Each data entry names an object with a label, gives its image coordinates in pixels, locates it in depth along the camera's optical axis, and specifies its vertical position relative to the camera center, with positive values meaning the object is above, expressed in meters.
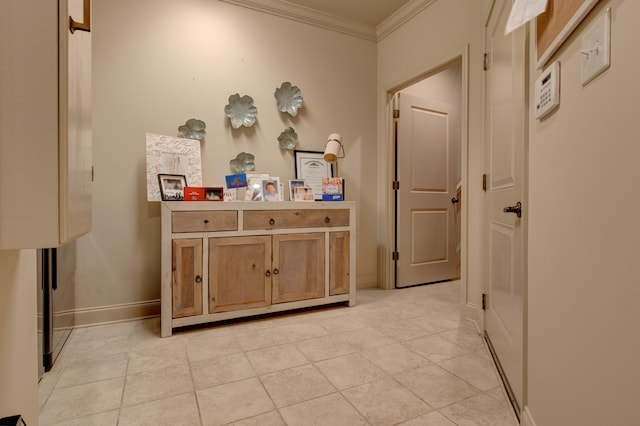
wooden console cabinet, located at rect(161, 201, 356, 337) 2.26 -0.35
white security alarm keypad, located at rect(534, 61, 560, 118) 0.98 +0.38
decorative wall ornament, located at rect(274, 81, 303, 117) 3.12 +1.06
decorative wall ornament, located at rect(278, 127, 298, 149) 3.13 +0.68
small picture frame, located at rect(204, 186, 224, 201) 2.51 +0.13
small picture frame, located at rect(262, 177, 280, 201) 2.77 +0.18
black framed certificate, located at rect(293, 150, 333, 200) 3.19 +0.41
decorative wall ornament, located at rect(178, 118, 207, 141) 2.73 +0.66
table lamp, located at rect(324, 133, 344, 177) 2.99 +0.57
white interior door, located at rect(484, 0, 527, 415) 1.41 +0.08
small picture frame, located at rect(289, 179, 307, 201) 2.99 +0.23
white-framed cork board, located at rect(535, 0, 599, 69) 0.81 +0.53
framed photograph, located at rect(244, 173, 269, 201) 2.74 +0.20
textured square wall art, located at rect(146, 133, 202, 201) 2.53 +0.40
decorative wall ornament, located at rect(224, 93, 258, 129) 2.90 +0.87
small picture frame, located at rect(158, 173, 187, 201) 2.46 +0.18
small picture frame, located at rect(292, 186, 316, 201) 2.93 +0.15
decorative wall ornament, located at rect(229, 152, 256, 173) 2.93 +0.42
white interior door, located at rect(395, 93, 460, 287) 3.56 +0.24
